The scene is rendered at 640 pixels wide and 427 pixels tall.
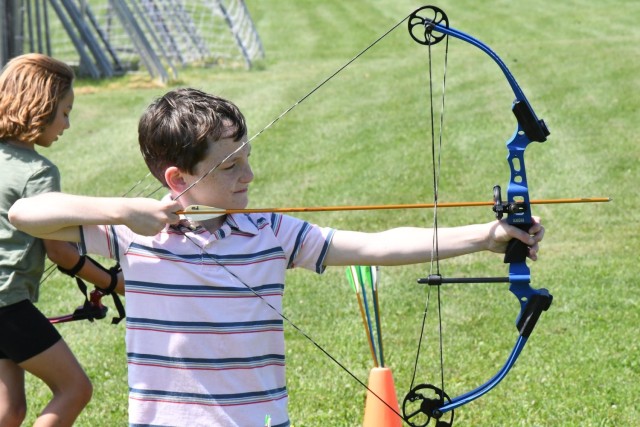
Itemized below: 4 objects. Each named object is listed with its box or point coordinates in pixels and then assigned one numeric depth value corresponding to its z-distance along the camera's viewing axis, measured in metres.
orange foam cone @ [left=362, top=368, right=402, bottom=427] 7.32
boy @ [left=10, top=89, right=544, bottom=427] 4.76
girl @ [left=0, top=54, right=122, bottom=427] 6.27
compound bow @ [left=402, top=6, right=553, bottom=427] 4.94
